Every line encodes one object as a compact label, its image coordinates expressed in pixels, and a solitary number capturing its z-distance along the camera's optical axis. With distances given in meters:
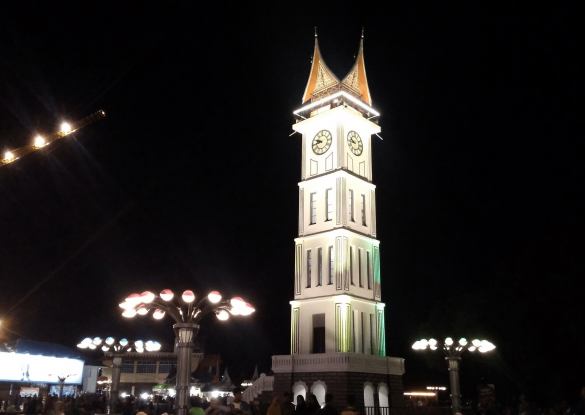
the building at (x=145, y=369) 69.69
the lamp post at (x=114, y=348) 28.03
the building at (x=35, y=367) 41.78
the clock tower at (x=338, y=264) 32.50
